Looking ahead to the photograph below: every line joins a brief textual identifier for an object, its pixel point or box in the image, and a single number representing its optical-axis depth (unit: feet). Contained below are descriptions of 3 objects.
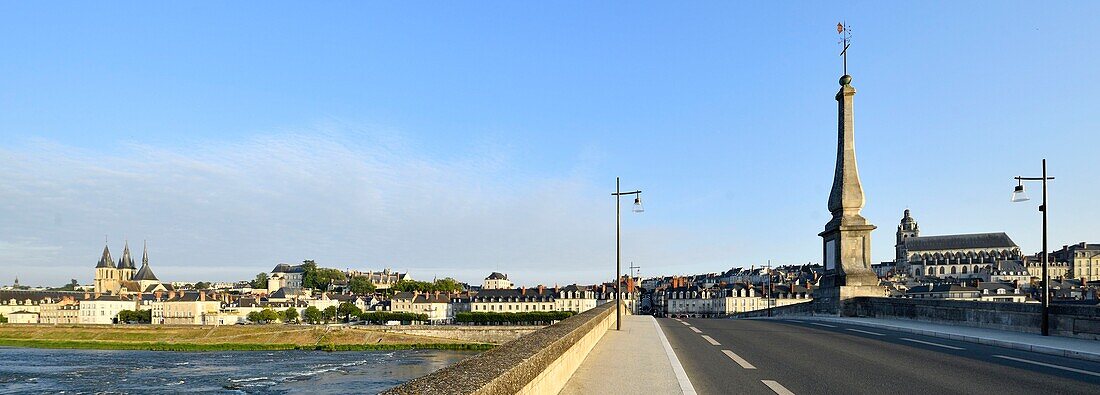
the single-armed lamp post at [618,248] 77.66
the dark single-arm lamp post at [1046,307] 59.36
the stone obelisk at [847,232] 97.71
